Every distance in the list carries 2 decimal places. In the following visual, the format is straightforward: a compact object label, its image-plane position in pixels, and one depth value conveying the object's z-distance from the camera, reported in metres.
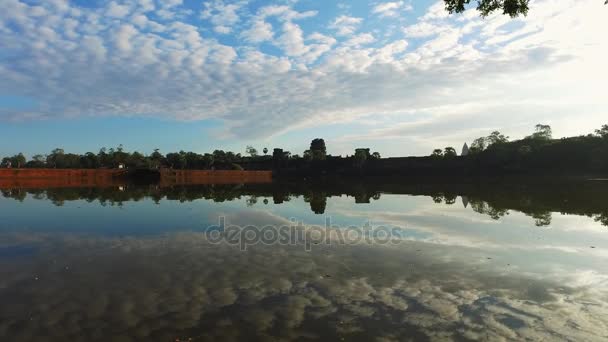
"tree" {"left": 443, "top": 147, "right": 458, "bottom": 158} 154.46
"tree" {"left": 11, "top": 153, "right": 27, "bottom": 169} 187.88
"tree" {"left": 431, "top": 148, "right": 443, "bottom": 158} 164.88
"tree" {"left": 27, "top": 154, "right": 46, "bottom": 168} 188.50
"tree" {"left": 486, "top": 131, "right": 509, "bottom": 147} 140.38
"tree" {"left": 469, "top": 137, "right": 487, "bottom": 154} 152.43
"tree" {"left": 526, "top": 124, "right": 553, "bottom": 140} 128.07
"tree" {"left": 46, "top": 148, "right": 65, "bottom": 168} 170.98
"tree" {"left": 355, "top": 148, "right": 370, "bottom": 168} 159.00
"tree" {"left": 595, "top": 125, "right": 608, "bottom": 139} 104.25
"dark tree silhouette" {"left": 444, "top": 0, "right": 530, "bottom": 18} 13.51
